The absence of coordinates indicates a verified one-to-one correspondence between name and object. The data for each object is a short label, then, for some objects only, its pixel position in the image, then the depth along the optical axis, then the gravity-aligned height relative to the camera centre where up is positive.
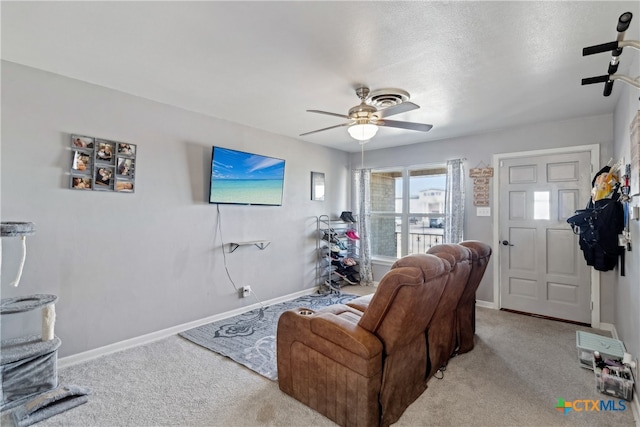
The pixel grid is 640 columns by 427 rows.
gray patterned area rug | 2.76 -1.29
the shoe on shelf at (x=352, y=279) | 5.75 -1.16
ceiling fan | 2.78 +0.94
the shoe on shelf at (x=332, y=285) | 5.23 -1.17
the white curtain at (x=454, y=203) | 4.59 +0.23
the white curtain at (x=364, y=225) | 5.72 -0.14
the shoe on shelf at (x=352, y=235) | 5.62 -0.33
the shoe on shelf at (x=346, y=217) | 5.73 +0.00
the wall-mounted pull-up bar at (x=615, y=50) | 1.23 +0.76
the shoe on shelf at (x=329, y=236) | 5.26 -0.35
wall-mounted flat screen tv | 3.71 +0.49
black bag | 2.85 -0.04
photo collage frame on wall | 2.78 +0.47
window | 5.11 +0.14
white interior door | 3.79 -0.22
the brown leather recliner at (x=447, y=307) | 2.34 -0.72
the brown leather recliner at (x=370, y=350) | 1.81 -0.85
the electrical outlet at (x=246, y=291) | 4.16 -1.01
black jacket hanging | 2.69 -0.08
